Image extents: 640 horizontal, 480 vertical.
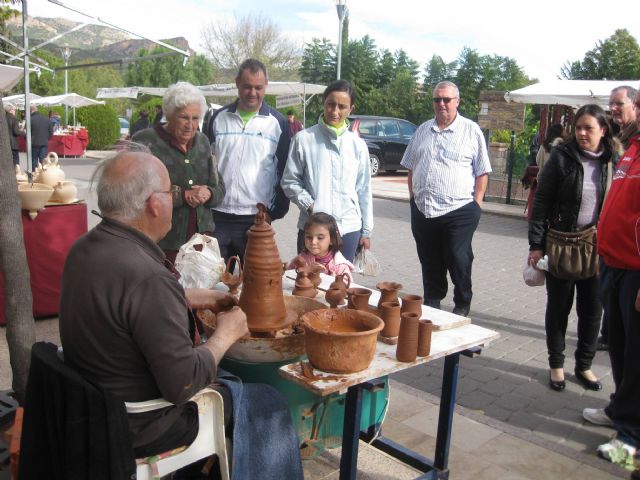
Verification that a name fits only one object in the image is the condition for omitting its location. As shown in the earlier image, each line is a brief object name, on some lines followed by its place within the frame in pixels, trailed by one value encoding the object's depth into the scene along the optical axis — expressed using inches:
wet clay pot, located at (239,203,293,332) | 93.0
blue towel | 81.3
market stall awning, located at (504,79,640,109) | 361.7
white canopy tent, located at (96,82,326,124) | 674.2
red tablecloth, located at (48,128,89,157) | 852.6
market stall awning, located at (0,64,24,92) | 291.2
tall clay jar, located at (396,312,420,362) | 86.4
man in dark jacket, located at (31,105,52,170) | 601.0
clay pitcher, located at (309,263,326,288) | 117.8
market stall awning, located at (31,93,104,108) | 939.3
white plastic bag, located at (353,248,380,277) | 158.9
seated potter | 68.9
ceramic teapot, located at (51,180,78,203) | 191.0
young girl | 141.9
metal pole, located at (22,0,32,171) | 346.6
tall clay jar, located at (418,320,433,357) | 88.6
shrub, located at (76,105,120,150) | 1088.2
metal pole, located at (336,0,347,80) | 498.6
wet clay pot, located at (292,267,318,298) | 114.1
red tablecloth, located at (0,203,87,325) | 184.2
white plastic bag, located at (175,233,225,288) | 122.6
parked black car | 680.4
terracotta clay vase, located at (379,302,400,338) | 95.0
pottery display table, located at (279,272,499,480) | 80.4
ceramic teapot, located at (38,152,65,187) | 191.9
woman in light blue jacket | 150.5
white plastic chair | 77.3
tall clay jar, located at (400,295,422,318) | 97.7
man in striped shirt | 171.8
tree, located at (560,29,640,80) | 949.8
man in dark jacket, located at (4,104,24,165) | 499.5
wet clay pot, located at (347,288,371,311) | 102.0
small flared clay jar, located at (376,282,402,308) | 100.0
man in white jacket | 150.8
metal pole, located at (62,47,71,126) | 959.4
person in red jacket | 115.7
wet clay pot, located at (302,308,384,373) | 79.1
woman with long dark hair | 141.8
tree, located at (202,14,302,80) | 1402.6
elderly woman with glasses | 137.4
